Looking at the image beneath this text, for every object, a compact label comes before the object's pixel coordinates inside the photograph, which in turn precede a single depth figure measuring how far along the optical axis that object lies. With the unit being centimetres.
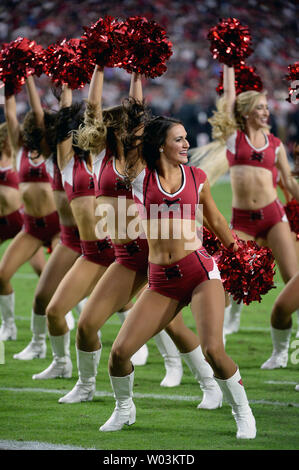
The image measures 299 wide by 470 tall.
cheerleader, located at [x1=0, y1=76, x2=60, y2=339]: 1302
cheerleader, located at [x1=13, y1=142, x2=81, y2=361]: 1152
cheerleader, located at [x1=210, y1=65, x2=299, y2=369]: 1265
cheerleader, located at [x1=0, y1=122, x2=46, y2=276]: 1452
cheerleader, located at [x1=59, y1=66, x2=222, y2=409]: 936
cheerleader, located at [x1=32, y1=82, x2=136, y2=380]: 1048
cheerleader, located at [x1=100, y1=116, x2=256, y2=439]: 828
